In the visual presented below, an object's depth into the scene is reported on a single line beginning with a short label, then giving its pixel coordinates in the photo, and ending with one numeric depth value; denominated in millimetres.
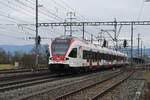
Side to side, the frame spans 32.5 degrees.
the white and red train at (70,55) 21297
